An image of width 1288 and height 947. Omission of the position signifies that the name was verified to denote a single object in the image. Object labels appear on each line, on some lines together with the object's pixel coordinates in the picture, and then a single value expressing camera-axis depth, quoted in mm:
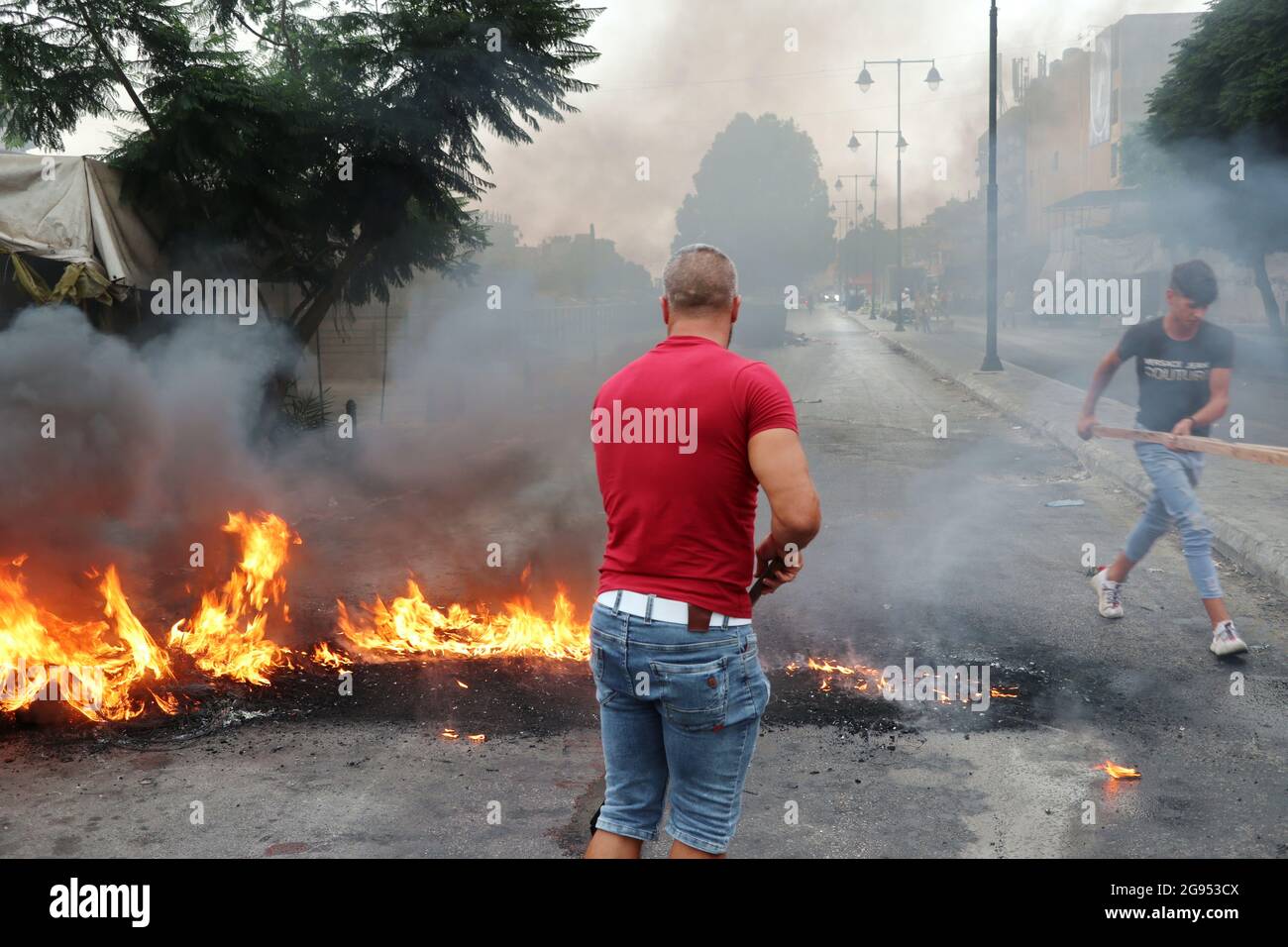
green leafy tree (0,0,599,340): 9516
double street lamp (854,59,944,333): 25547
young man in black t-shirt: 5176
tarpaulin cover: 8305
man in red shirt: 2299
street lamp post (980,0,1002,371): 21797
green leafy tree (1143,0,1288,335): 20000
